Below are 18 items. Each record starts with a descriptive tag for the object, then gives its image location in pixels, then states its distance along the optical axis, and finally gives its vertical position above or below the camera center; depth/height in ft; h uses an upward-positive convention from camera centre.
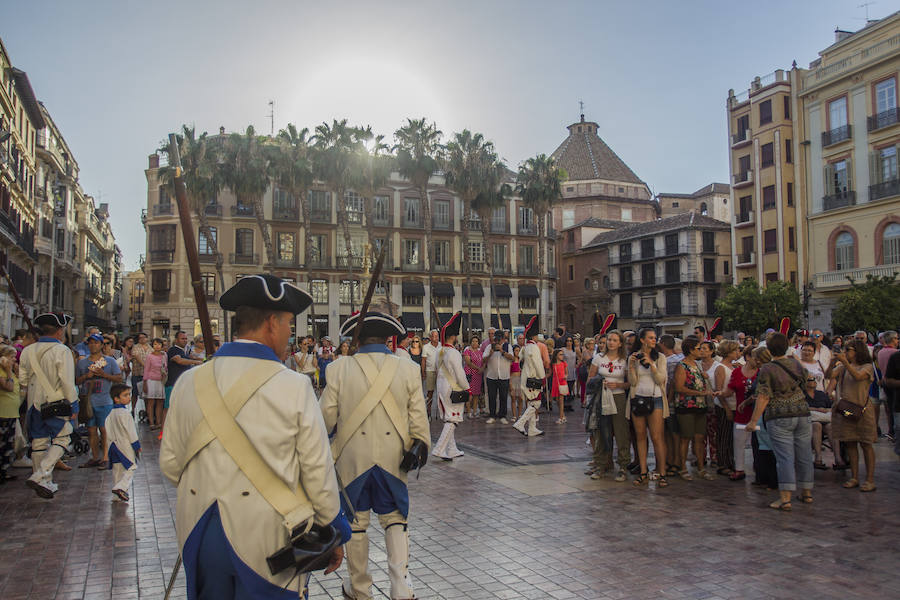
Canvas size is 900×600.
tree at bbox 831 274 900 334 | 101.60 +1.79
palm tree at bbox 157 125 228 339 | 122.62 +27.99
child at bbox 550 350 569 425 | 51.57 -3.72
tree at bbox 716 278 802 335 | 128.06 +2.80
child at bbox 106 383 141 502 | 24.75 -4.16
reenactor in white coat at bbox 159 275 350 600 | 8.74 -1.89
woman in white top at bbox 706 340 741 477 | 29.32 -4.03
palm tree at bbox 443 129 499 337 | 144.15 +32.77
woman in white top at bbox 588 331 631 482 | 28.17 -3.60
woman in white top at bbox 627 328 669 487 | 27.02 -2.50
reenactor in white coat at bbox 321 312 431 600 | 14.43 -2.46
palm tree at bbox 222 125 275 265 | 129.08 +29.66
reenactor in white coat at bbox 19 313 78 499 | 25.00 -2.30
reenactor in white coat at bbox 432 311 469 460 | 32.60 -3.32
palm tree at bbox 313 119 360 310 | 135.13 +33.23
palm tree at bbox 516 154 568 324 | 153.69 +30.80
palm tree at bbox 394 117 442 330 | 141.18 +35.37
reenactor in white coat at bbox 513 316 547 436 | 40.40 -3.32
